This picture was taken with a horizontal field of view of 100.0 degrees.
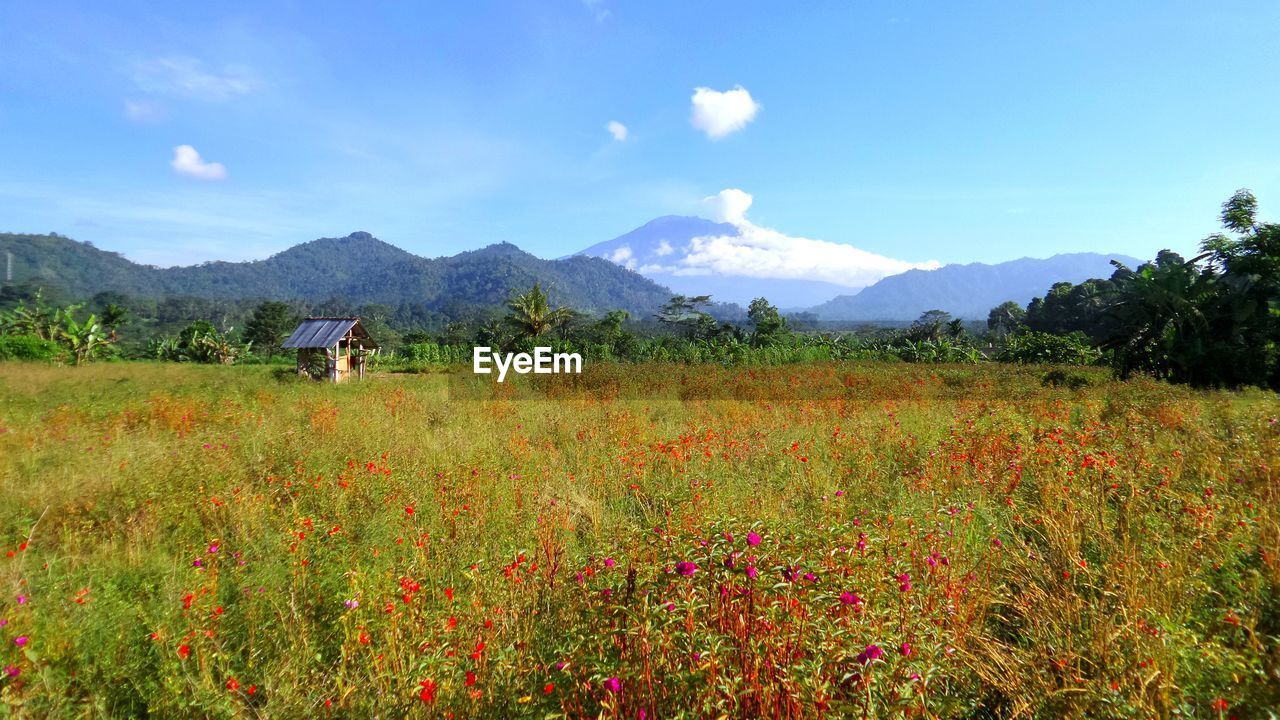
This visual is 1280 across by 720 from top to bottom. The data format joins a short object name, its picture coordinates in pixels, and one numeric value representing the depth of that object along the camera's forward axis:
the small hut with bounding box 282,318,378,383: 17.58
